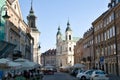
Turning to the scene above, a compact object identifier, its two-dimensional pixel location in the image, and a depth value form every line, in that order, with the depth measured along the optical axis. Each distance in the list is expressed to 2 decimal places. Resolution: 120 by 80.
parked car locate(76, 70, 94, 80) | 19.73
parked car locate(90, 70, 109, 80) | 16.00
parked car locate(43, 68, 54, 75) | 38.99
